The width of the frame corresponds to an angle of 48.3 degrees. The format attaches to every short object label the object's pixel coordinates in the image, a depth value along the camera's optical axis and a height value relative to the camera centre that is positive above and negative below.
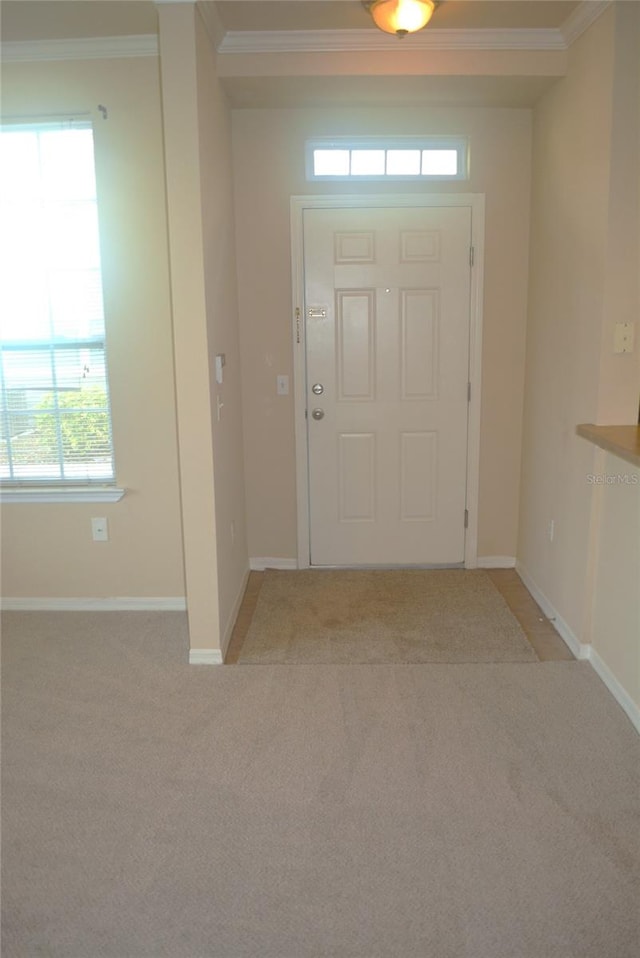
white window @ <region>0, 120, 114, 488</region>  3.30 +0.19
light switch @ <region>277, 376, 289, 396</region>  4.04 -0.19
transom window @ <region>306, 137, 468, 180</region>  3.81 +1.00
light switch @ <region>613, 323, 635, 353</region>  2.82 +0.03
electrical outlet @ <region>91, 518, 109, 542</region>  3.64 -0.89
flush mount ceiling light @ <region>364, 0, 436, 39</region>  2.57 +1.21
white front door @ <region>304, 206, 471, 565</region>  3.89 -0.18
